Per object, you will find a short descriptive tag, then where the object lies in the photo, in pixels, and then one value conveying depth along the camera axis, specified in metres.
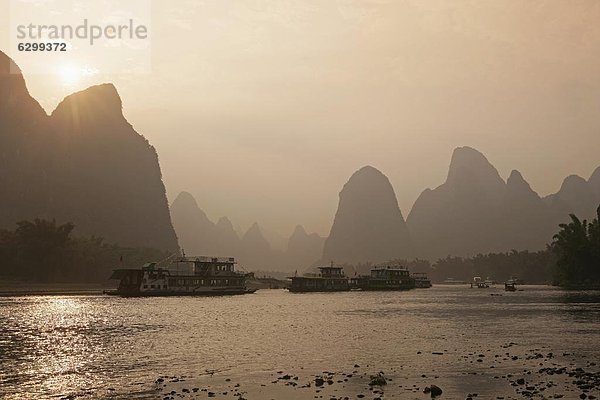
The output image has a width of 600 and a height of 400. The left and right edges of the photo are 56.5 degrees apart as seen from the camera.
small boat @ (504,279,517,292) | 169.65
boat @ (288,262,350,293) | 158.00
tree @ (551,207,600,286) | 148.00
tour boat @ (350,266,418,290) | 167.88
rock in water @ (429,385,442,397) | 27.21
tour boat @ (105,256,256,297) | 118.50
